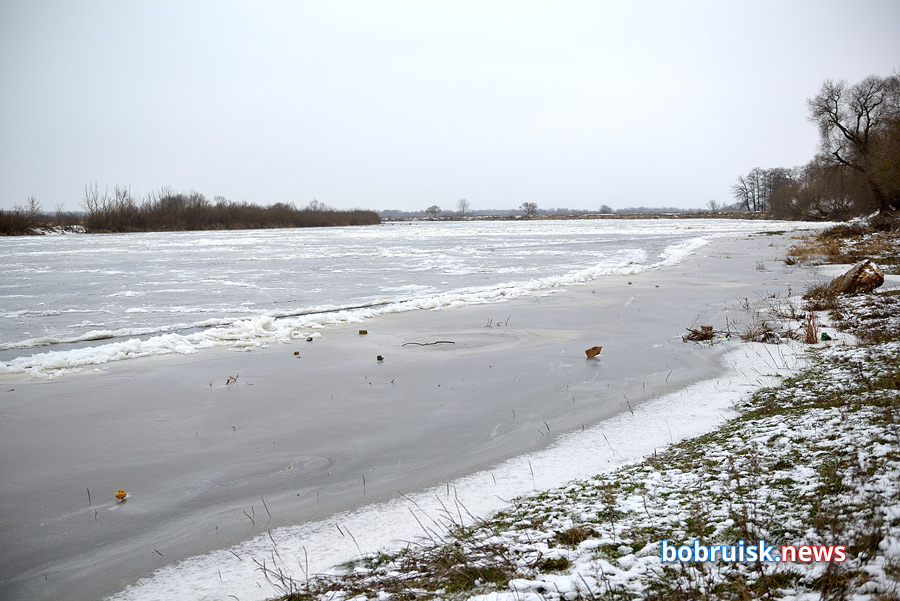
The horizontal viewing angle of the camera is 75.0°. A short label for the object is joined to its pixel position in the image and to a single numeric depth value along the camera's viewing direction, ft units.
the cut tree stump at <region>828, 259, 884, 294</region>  39.68
